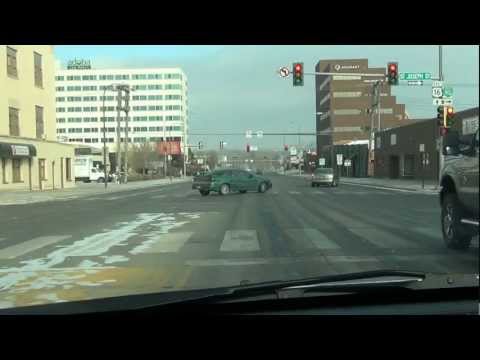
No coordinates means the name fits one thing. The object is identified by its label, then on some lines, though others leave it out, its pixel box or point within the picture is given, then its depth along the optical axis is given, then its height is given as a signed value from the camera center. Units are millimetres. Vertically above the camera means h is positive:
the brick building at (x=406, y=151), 49000 +714
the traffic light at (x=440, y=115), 24512 +1776
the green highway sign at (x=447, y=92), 26312 +2904
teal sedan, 32719 -1164
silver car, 44625 -1346
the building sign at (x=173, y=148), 114525 +2614
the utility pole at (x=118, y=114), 56756 +4486
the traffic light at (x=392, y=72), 26969 +3877
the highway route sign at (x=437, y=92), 26062 +2879
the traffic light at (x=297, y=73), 26719 +3851
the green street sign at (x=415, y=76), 27406 +3766
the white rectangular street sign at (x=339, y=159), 64387 +62
